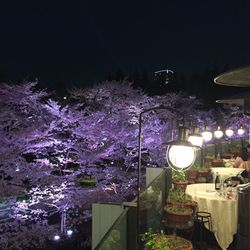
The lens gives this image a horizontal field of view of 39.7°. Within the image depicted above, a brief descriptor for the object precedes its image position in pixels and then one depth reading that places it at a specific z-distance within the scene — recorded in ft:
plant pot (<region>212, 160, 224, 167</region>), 41.93
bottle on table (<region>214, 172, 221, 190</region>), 23.10
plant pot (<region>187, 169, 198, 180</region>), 31.88
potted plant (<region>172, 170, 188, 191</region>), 24.21
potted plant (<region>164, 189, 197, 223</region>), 17.81
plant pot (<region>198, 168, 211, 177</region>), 32.73
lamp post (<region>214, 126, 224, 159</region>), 40.11
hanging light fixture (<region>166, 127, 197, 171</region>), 13.91
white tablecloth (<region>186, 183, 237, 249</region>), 20.52
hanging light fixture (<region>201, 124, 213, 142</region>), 32.92
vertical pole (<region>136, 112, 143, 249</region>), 12.57
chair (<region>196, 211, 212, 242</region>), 20.40
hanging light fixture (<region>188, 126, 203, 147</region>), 20.33
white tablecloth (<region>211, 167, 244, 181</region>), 33.07
